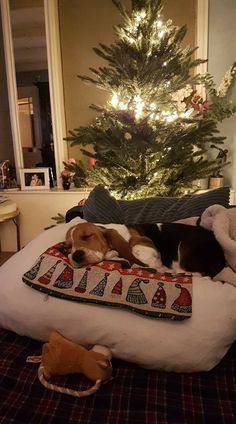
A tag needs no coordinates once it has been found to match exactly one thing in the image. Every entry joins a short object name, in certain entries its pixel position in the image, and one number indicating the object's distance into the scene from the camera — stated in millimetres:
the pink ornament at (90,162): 2689
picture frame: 2918
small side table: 2501
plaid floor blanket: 684
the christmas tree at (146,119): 1932
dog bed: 813
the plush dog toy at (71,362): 781
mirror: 2766
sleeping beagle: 1037
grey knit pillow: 1335
